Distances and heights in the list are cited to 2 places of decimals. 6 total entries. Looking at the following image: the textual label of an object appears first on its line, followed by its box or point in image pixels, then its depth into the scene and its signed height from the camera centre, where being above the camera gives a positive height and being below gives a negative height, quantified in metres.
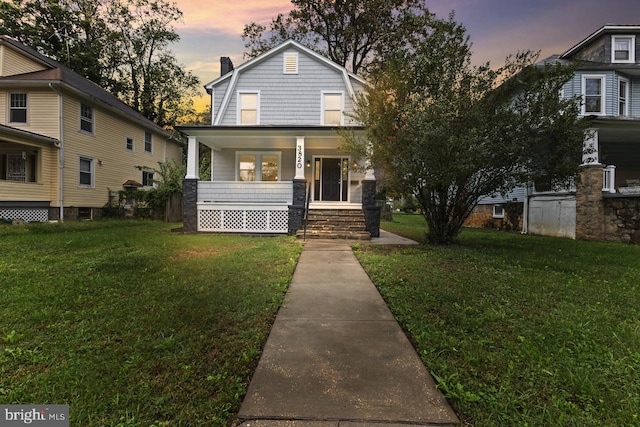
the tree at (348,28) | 20.89 +12.07
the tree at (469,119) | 6.81 +1.90
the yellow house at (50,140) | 12.76 +2.43
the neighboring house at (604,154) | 10.08 +2.40
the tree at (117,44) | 21.94 +11.73
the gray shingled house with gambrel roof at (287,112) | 13.19 +3.75
